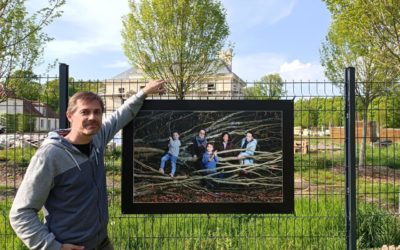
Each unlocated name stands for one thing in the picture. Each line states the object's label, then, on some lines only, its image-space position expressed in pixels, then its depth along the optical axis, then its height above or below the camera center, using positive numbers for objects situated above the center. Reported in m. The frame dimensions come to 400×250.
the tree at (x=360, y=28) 8.33 +2.22
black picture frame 4.50 -0.29
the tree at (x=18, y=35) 10.08 +2.51
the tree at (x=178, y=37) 15.10 +3.53
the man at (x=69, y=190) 2.54 -0.36
